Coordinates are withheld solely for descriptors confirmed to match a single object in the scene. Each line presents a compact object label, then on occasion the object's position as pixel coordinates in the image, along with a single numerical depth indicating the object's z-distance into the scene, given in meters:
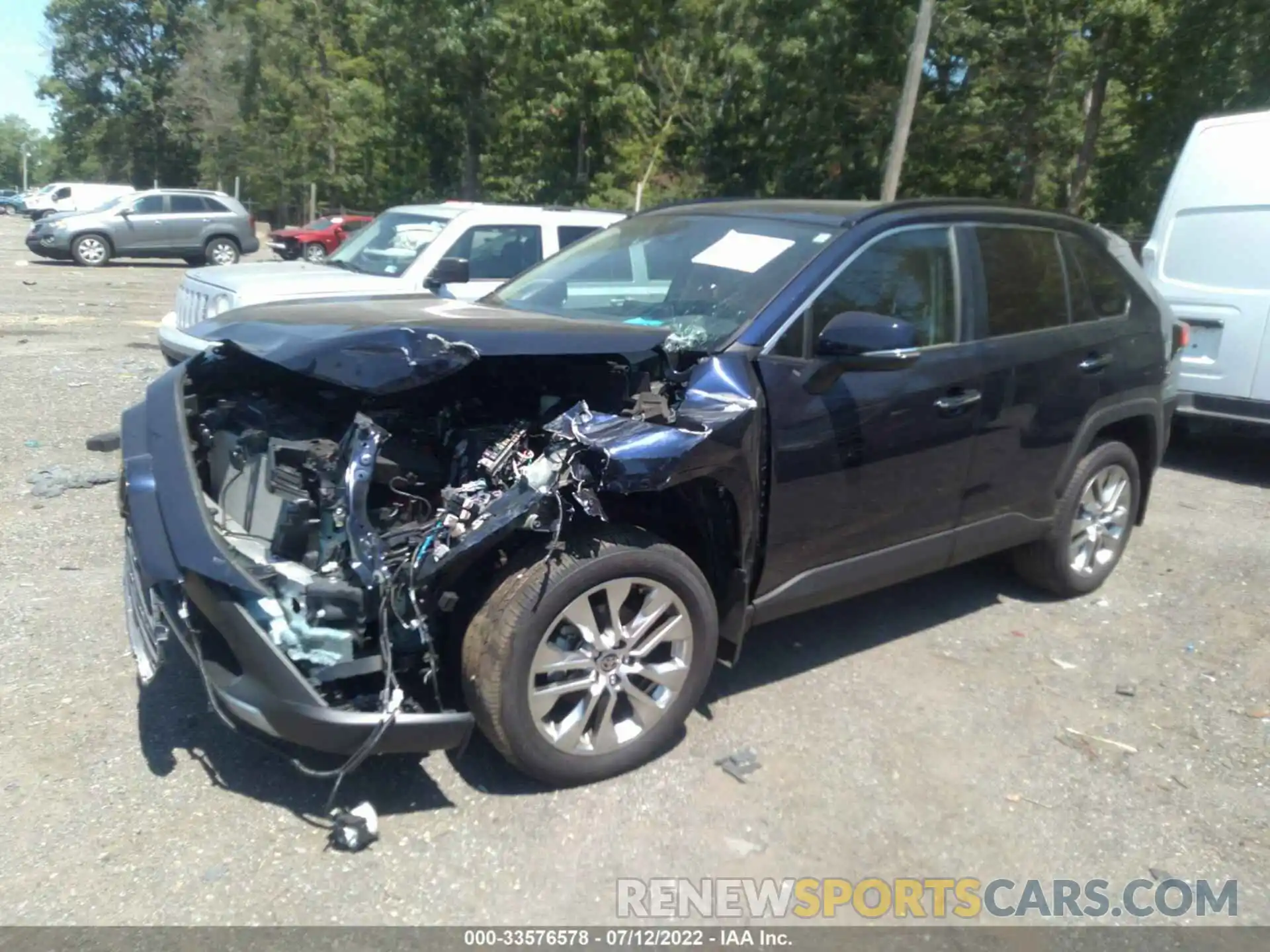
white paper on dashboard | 4.24
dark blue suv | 3.22
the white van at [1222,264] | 7.69
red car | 28.36
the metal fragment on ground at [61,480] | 6.36
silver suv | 24.69
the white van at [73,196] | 40.62
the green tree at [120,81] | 63.53
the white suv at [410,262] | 8.28
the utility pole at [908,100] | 15.65
